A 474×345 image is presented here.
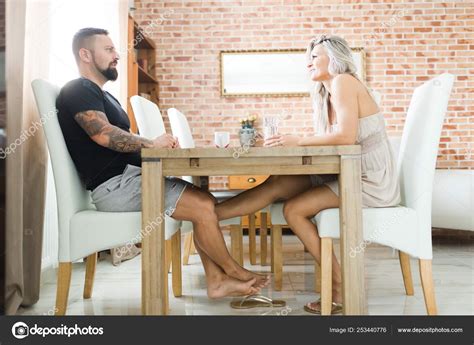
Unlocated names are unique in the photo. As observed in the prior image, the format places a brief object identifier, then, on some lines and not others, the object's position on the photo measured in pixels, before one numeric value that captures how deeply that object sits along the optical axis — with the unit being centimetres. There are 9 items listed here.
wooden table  145
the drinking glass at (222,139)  187
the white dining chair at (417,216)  164
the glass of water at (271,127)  185
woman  171
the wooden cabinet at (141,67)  352
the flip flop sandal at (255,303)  187
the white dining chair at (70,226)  162
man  168
